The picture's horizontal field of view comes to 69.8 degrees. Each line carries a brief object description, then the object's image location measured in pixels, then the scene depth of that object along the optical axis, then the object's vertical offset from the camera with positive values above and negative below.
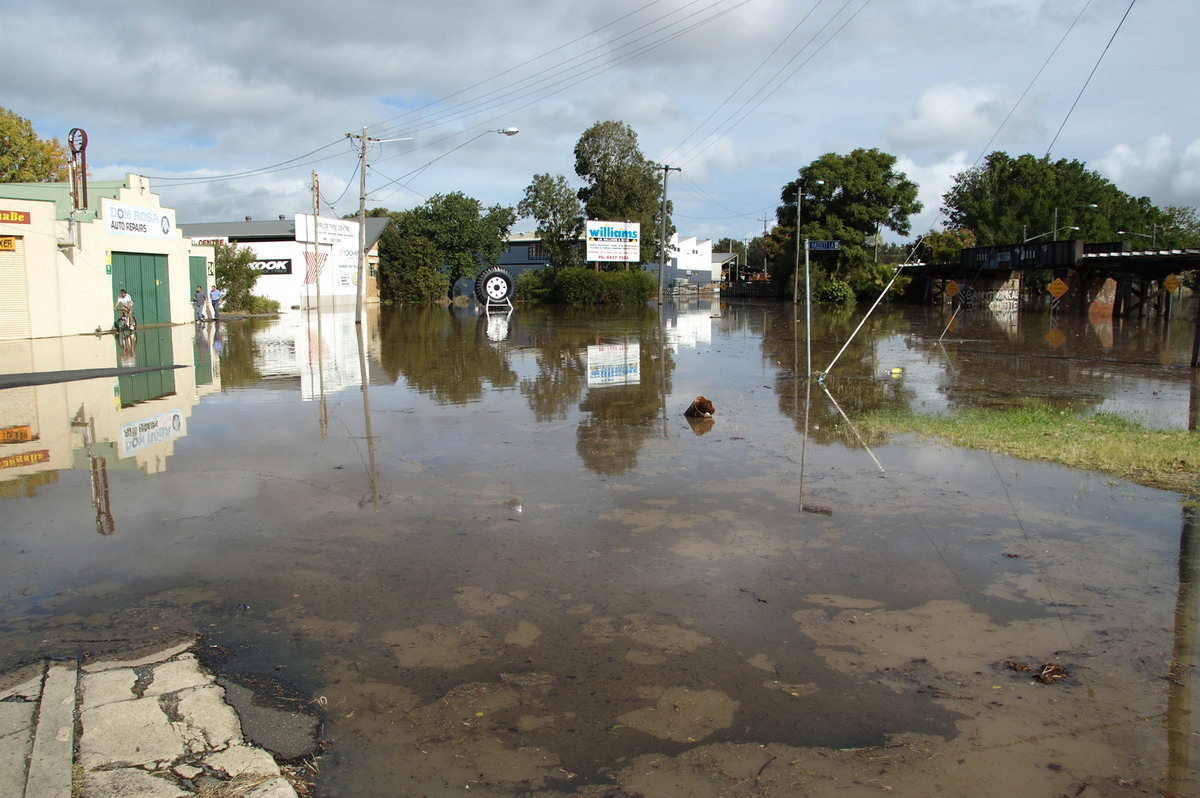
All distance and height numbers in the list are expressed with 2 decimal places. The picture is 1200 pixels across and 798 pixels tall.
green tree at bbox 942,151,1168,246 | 72.00 +8.98
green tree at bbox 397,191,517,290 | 64.88 +6.40
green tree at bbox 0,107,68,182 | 48.06 +9.46
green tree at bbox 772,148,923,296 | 57.47 +7.03
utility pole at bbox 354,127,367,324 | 32.84 +4.72
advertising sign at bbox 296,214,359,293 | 47.75 +4.45
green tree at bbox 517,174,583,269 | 66.62 +7.68
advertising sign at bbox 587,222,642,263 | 56.94 +4.80
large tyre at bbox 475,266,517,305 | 50.09 +1.64
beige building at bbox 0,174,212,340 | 25.83 +2.02
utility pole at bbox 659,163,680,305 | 50.67 +5.07
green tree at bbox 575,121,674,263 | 63.66 +10.28
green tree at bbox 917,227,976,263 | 63.69 +5.78
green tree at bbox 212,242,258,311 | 47.03 +2.36
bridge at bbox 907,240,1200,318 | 40.47 +1.85
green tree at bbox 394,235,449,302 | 63.59 +3.26
